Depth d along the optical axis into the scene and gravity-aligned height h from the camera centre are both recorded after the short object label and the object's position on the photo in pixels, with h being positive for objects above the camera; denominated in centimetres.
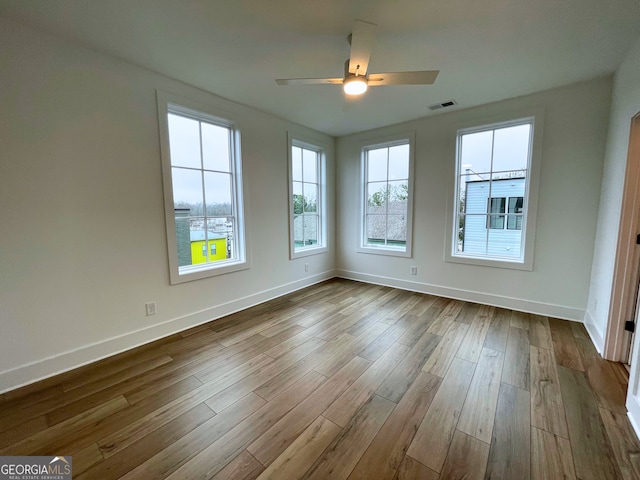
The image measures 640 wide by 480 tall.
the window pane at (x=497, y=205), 330 +12
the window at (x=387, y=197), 401 +28
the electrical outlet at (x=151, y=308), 253 -91
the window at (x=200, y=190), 265 +27
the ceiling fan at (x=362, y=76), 170 +104
